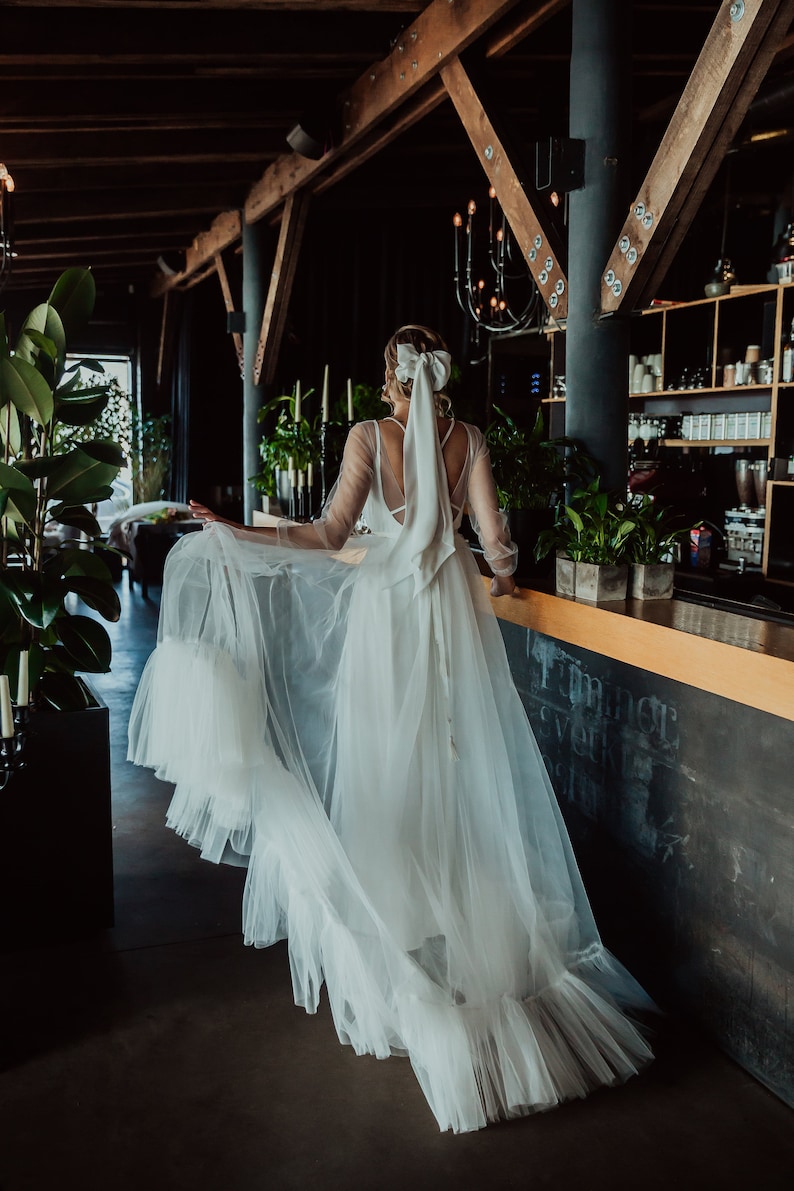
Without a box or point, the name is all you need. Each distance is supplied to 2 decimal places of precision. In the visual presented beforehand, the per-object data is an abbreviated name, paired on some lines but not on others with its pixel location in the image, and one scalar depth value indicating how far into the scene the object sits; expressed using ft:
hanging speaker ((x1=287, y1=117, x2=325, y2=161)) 18.33
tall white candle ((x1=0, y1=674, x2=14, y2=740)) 6.88
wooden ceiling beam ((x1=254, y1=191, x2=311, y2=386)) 22.50
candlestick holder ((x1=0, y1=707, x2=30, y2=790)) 7.02
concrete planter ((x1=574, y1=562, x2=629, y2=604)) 9.41
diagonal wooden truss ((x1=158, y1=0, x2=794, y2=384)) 8.95
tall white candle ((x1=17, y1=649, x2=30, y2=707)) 7.58
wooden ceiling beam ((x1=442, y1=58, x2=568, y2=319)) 12.00
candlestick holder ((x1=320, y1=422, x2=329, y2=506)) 18.83
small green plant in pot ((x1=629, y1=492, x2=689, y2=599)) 9.63
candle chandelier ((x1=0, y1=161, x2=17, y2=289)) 13.38
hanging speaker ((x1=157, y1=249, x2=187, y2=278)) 34.37
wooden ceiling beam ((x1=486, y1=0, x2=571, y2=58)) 12.63
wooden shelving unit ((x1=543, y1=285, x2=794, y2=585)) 17.42
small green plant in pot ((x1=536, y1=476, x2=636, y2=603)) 9.47
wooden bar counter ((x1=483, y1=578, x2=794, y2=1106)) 7.40
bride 7.95
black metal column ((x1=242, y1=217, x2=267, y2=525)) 25.66
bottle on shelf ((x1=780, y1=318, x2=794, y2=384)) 17.03
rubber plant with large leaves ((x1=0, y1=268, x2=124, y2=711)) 9.25
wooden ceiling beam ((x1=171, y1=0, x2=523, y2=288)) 12.98
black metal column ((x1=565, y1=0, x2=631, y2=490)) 10.90
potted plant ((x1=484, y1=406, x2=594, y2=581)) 11.21
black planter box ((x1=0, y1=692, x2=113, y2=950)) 9.53
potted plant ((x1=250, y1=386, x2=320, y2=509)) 19.48
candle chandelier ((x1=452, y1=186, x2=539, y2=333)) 25.21
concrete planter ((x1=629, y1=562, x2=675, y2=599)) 9.62
